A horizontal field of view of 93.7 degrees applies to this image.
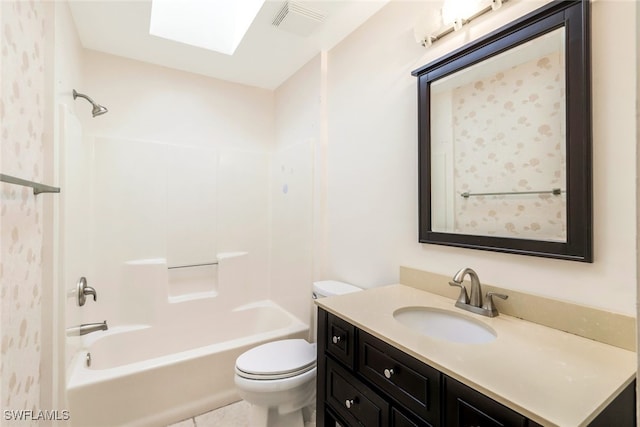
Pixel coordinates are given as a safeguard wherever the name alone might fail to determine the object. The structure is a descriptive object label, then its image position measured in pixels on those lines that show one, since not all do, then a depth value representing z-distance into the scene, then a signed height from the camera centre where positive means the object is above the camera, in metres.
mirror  0.98 +0.29
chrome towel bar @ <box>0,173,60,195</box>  0.81 +0.09
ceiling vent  1.70 +1.16
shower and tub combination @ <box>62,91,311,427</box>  1.72 -0.50
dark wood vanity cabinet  0.71 -0.53
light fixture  1.22 +0.86
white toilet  1.52 -0.86
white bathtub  1.63 -1.00
